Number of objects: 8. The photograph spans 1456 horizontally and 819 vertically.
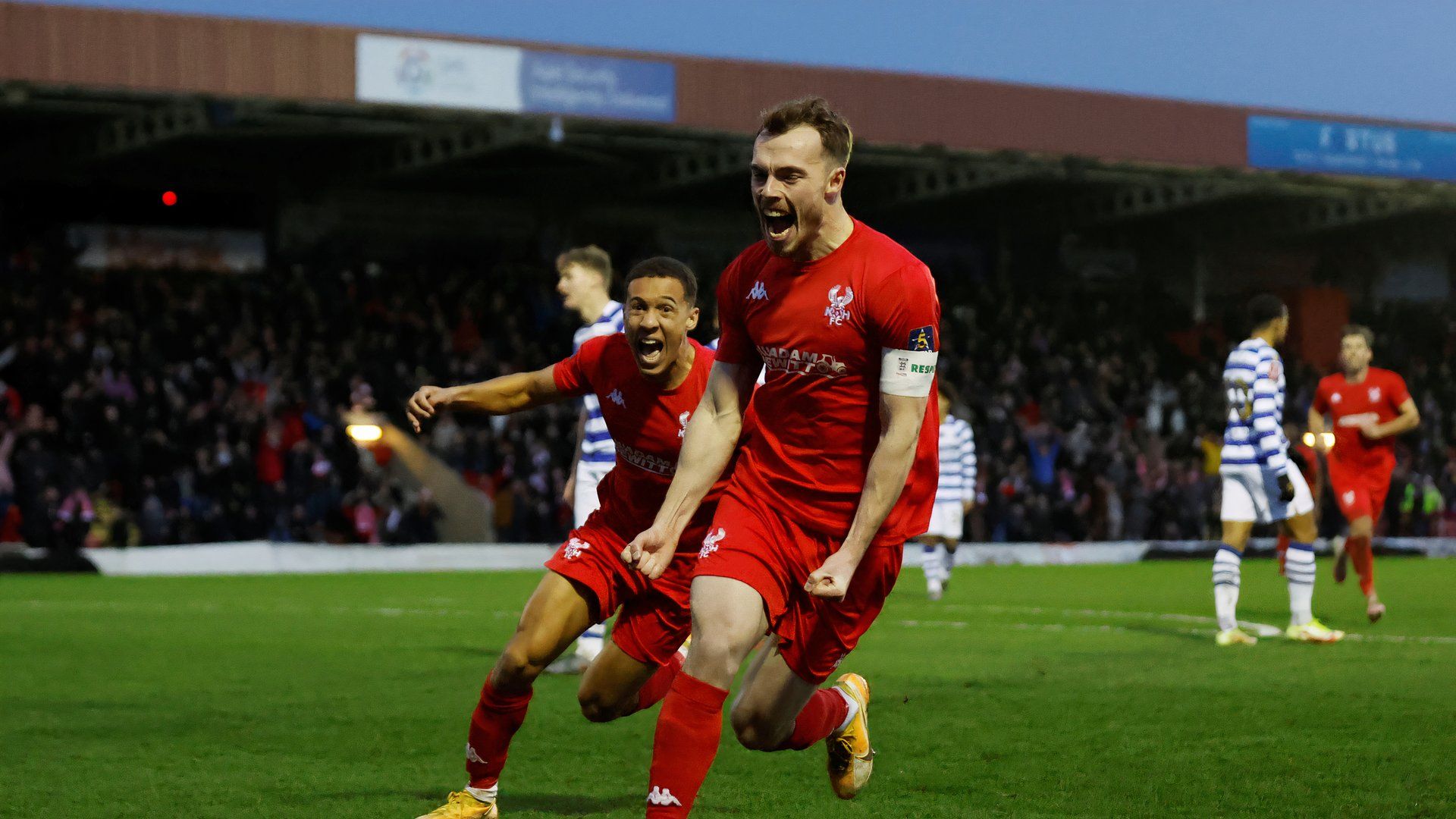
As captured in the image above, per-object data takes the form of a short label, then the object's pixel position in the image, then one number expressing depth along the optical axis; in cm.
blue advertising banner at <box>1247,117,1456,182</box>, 3198
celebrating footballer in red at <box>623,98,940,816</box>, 519
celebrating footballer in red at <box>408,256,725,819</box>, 623
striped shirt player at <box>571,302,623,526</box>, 1035
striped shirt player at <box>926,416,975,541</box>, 1752
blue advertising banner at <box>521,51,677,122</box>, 2622
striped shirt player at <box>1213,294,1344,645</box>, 1188
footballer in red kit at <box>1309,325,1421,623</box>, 1391
